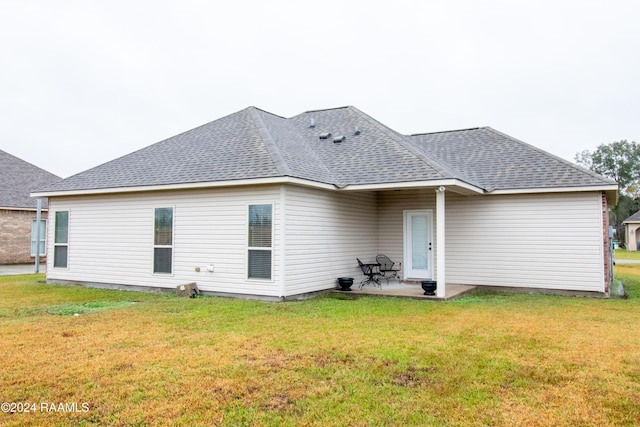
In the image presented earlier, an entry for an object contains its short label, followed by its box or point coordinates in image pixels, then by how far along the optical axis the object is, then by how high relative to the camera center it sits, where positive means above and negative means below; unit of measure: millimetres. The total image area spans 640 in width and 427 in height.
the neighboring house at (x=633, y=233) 41625 +373
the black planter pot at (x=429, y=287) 9930 -1096
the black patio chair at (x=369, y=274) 11492 -958
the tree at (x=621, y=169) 55219 +8600
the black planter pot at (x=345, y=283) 10680 -1098
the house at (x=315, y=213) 9781 +525
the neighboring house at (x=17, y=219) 19750 +628
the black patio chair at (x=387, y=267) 12523 -860
